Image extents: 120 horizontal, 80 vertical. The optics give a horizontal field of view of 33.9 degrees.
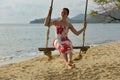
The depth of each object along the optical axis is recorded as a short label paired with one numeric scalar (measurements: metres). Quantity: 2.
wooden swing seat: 6.04
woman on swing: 5.54
